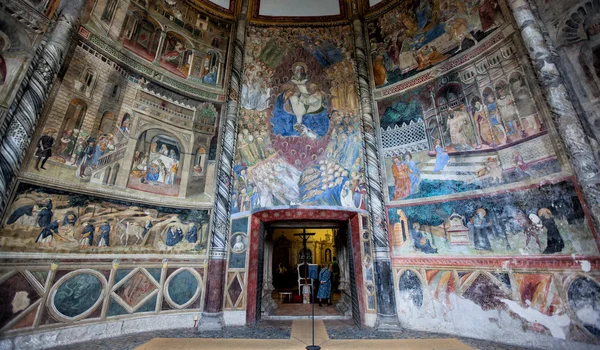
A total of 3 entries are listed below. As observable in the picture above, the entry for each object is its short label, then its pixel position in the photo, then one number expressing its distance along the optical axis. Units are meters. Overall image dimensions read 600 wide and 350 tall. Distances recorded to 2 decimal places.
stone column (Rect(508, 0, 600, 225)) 4.58
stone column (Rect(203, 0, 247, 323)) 6.92
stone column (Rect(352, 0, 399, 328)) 6.72
